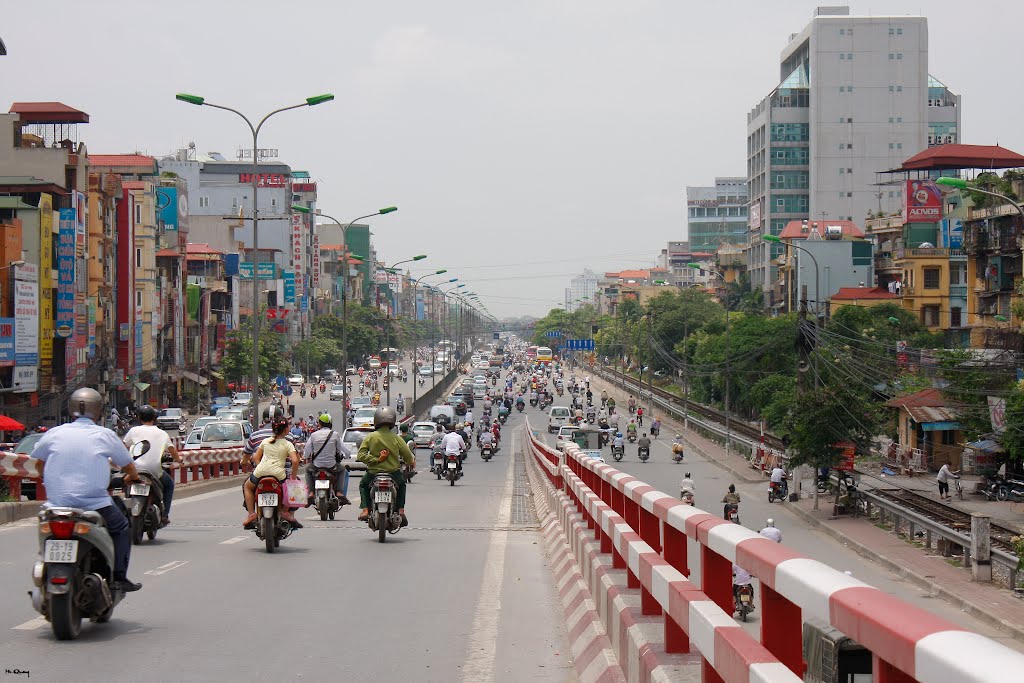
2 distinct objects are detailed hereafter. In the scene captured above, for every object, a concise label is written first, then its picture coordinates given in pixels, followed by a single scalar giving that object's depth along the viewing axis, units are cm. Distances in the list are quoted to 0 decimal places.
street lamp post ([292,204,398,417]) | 5502
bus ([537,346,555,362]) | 18675
